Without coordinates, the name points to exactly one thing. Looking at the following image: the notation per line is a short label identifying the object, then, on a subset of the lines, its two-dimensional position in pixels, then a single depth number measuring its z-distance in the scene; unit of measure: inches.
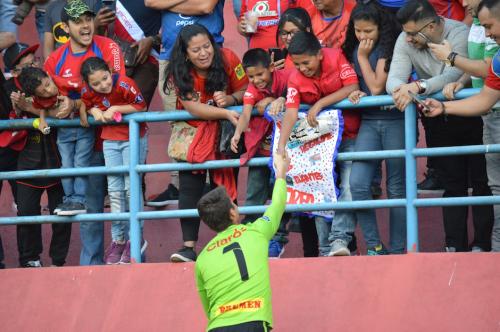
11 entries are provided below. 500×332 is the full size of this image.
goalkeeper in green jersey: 535.5
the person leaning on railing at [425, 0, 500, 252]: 576.7
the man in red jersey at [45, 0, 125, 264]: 707.4
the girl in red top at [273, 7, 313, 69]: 681.0
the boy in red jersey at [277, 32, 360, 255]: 634.8
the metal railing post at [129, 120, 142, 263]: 673.6
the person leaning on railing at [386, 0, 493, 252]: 618.2
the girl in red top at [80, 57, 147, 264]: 686.5
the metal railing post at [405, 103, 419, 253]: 620.7
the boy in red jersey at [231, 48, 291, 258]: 654.5
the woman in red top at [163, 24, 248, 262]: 668.1
